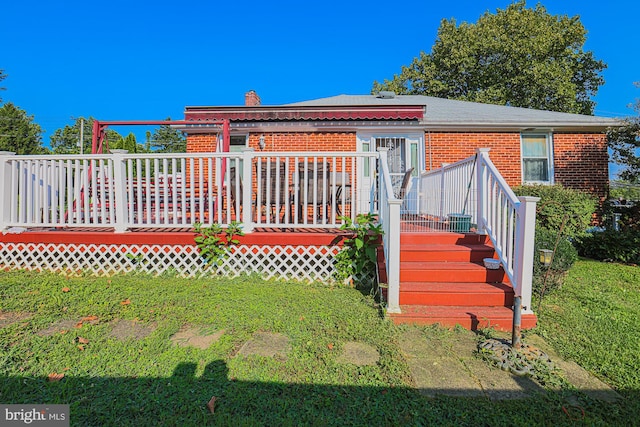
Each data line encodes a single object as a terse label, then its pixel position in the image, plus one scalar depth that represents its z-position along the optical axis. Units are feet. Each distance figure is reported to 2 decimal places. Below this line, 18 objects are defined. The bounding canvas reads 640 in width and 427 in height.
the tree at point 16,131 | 109.09
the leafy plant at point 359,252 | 14.07
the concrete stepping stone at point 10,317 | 10.25
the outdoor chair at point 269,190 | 15.09
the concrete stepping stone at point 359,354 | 8.23
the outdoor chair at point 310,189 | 15.28
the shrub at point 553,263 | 13.44
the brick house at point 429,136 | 26.94
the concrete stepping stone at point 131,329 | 9.55
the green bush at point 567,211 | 23.54
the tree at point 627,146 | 27.94
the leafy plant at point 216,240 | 14.75
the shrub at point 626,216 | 23.67
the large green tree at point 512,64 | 69.92
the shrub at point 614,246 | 20.03
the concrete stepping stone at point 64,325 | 9.68
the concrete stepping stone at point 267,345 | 8.60
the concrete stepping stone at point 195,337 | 9.09
